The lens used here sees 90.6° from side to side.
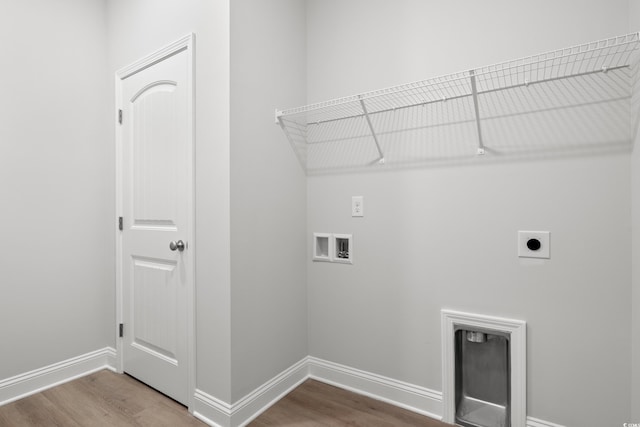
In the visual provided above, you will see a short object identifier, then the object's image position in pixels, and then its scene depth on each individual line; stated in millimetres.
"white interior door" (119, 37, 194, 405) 1759
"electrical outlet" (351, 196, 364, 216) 1895
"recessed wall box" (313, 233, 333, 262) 2035
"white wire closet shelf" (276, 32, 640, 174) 1301
